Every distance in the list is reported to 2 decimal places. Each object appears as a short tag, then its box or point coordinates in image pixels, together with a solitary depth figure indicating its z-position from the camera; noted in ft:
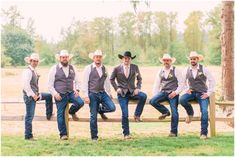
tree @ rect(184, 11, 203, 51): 223.10
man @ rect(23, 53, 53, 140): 27.25
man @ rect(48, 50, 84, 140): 27.53
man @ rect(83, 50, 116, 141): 27.30
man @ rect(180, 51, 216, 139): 28.07
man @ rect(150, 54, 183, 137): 28.17
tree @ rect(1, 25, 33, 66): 179.78
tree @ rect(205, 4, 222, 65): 167.46
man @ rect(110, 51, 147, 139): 27.84
